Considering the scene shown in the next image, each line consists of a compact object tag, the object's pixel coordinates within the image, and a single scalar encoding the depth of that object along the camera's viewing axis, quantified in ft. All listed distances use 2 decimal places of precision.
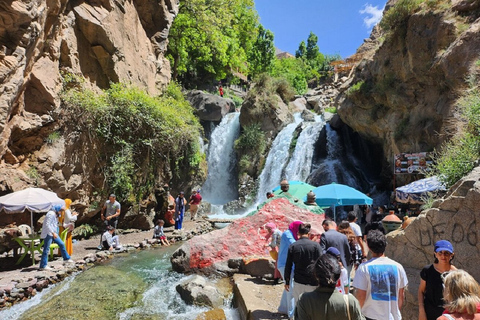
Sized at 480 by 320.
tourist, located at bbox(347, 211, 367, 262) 19.13
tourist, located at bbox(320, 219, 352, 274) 14.82
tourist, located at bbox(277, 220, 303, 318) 16.09
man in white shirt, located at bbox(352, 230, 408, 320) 10.68
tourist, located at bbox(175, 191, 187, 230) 44.99
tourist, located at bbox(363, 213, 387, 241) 18.91
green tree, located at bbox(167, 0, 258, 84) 72.59
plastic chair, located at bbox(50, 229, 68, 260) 29.45
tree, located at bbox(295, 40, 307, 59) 206.77
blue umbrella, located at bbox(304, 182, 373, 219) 30.17
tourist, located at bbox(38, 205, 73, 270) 26.25
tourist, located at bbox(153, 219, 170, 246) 38.96
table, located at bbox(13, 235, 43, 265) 27.71
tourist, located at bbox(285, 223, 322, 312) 13.30
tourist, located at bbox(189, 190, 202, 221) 53.93
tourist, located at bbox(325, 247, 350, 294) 13.58
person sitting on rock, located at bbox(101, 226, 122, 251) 34.01
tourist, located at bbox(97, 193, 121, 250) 35.37
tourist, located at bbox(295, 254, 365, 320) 8.19
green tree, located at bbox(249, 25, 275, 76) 139.85
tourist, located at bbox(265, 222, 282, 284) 20.74
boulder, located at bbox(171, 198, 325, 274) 26.81
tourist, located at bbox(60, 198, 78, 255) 29.85
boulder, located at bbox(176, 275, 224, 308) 20.48
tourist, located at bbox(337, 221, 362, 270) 18.57
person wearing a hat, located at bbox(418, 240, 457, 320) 10.27
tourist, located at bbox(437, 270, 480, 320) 7.54
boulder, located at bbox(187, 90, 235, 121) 83.61
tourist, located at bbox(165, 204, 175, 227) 48.16
